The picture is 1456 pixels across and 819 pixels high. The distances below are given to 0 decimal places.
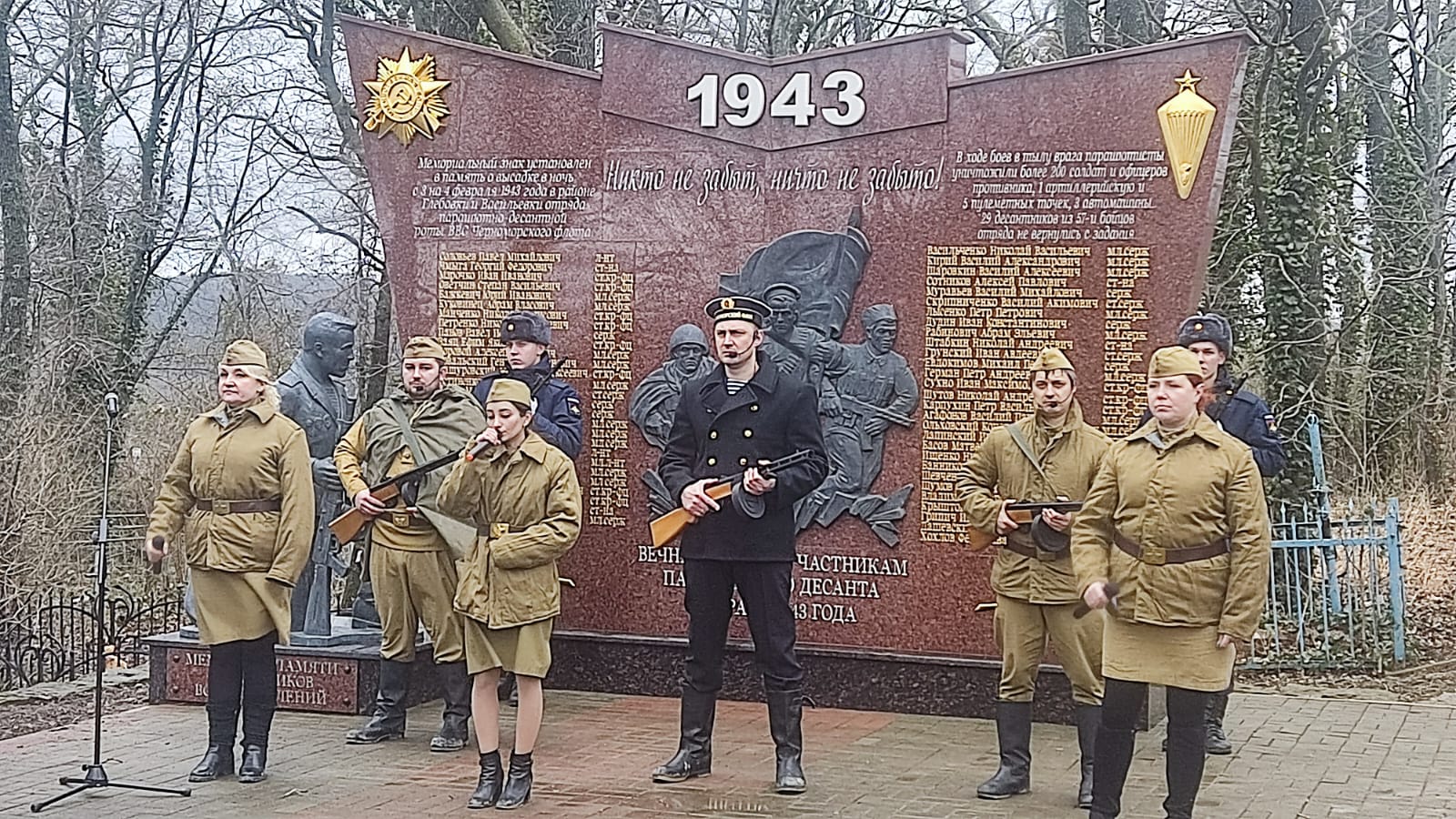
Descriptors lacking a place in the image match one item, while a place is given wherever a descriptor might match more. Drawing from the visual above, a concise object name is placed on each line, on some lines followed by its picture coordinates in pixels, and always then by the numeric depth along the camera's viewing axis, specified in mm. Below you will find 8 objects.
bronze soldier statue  9516
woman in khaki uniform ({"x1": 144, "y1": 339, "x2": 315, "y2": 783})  7828
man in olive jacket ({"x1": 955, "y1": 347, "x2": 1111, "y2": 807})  7734
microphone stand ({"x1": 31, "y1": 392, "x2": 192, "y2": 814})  7418
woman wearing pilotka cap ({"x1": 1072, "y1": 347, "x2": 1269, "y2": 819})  6516
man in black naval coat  7746
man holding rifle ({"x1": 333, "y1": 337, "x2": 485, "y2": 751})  8789
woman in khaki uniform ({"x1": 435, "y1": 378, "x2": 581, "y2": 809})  7414
